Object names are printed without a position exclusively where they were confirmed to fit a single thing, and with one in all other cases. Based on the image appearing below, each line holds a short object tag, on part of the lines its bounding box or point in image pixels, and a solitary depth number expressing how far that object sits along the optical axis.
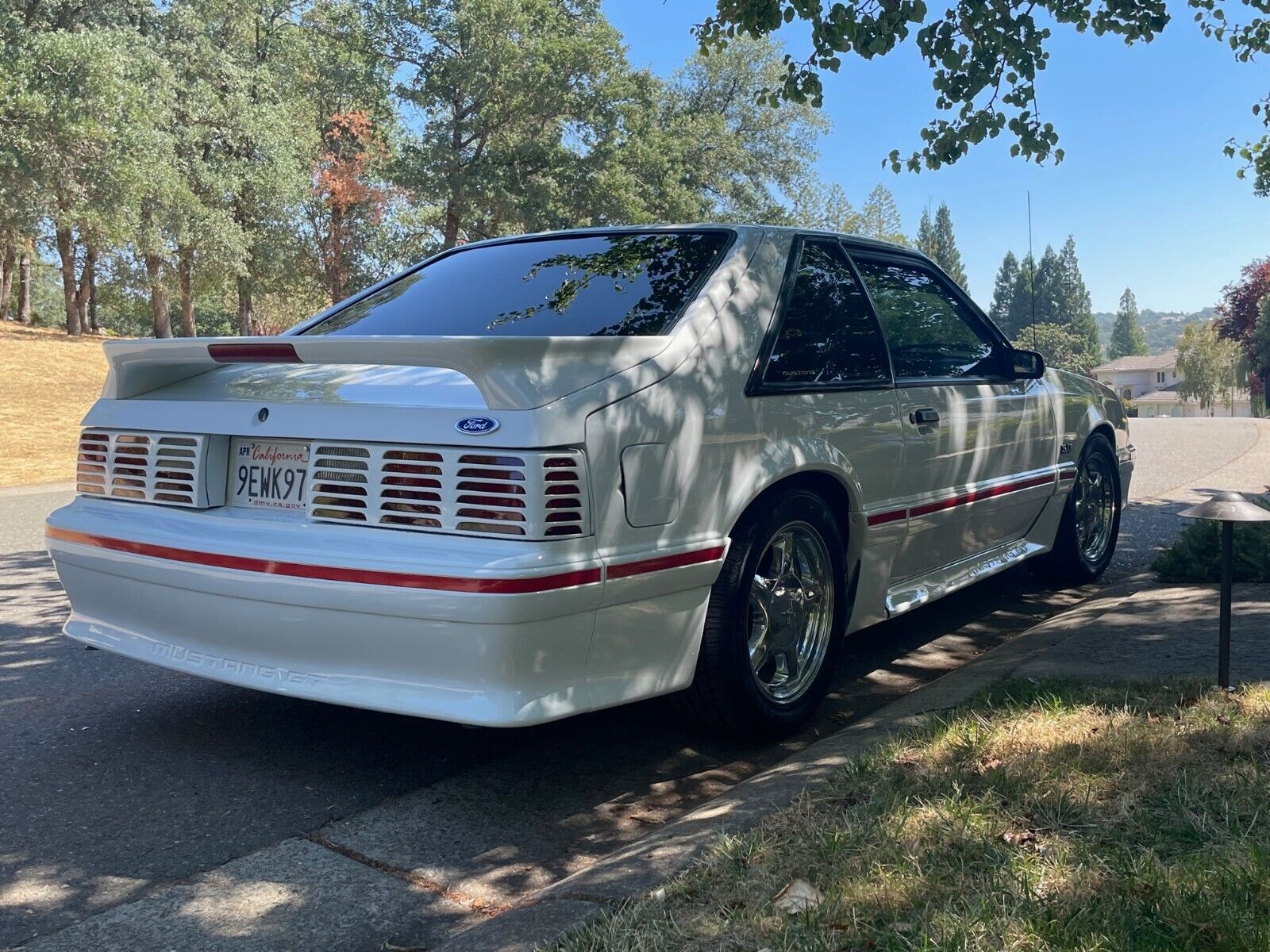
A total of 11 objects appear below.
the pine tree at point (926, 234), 138.00
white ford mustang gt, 2.96
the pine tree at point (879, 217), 57.88
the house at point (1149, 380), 127.44
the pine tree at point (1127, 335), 179.62
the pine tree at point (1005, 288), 152.38
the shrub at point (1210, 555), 5.70
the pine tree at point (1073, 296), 144.12
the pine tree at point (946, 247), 129.93
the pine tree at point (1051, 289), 140.88
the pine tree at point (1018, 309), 146.50
